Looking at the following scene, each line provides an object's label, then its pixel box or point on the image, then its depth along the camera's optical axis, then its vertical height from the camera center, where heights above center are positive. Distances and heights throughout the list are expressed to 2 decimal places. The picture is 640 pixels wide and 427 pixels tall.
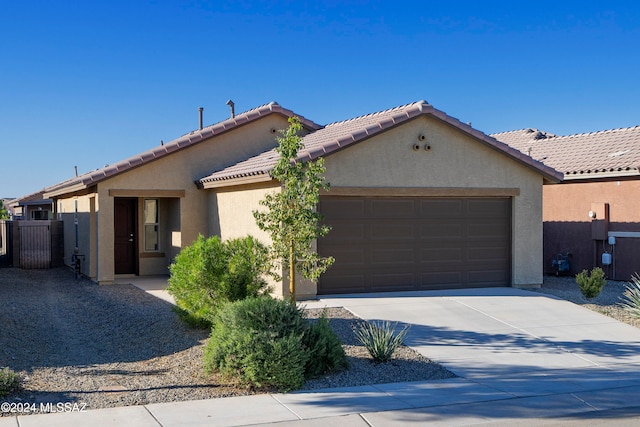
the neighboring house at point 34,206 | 35.72 +0.02
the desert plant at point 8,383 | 8.47 -2.06
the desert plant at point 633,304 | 14.05 -1.98
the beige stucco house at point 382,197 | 15.99 +0.23
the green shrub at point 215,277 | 12.41 -1.20
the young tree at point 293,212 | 11.24 -0.09
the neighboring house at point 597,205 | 19.34 +0.03
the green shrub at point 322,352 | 9.80 -1.96
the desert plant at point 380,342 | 10.48 -1.98
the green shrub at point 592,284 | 15.81 -1.68
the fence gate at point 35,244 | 24.09 -1.23
